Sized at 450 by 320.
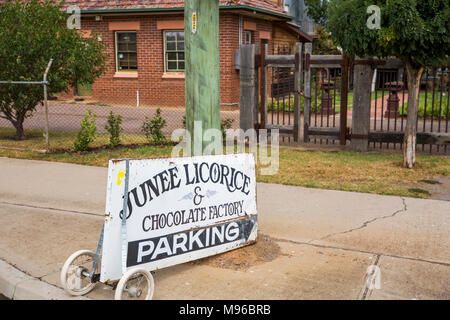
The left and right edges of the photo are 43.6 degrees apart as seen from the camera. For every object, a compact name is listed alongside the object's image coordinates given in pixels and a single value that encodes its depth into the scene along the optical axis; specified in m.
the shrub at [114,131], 11.78
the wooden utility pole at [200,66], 5.48
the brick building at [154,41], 20.05
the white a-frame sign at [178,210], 4.60
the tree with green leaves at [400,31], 8.61
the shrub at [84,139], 11.35
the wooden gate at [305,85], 11.89
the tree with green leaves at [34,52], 12.30
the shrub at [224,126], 12.46
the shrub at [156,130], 12.12
